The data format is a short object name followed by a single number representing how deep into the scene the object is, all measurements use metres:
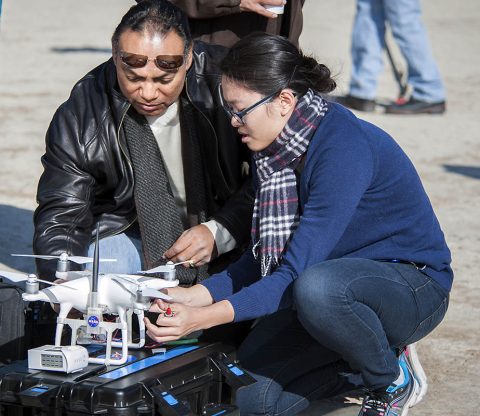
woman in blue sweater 6.14
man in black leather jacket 6.93
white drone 5.84
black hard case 5.56
